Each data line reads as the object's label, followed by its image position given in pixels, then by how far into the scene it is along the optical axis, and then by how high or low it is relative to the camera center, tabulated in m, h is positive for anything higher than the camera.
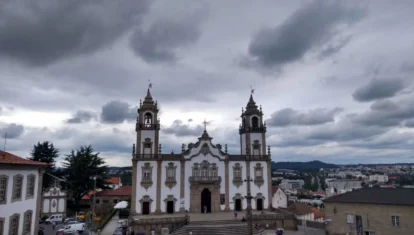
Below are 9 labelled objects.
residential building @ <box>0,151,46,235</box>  21.17 -1.36
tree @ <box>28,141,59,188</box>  53.66 +3.08
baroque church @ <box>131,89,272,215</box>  39.84 -0.20
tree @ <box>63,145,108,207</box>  50.50 +0.21
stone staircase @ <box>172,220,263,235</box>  31.31 -5.17
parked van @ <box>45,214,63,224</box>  45.89 -6.07
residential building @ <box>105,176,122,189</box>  76.60 -1.82
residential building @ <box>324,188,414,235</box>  24.80 -3.10
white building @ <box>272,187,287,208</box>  56.31 -4.15
